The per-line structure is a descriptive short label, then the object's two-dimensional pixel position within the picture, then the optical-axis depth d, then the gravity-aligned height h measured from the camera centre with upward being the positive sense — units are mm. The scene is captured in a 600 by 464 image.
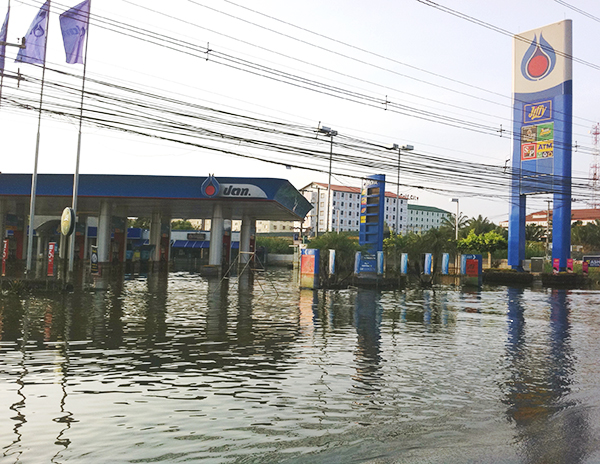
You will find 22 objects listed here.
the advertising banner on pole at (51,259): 23059 -312
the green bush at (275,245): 95500 +2705
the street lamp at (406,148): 39466 +8609
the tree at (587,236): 78562 +5401
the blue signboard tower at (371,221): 34469 +2837
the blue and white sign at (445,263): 40625 +386
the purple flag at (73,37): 23828 +9248
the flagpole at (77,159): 24236 +4260
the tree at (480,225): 73312 +5877
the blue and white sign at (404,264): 38331 +179
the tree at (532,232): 81000 +5800
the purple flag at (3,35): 23078 +8979
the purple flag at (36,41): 23250 +8819
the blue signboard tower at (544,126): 50969 +14010
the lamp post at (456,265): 46938 +308
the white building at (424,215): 180762 +17324
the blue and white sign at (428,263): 38031 +309
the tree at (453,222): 79500 +6864
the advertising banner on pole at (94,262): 29581 -461
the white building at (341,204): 154750 +17179
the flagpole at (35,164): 23428 +3874
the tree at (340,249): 34438 +932
